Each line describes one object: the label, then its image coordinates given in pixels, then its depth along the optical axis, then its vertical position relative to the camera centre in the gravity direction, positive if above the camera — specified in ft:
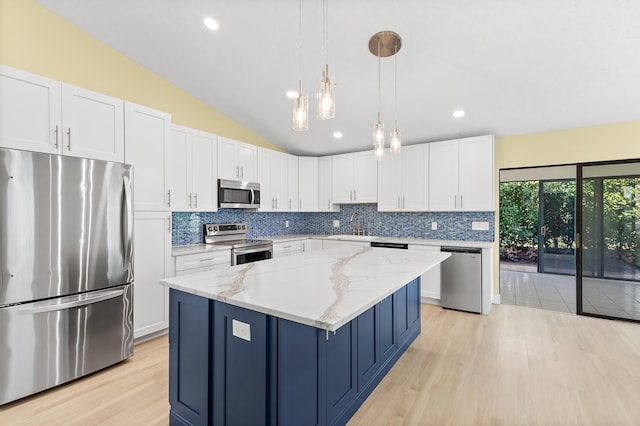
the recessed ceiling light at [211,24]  8.80 +5.75
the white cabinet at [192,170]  11.34 +1.77
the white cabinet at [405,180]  14.60 +1.71
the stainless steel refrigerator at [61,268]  6.59 -1.37
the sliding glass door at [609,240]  11.88 -1.10
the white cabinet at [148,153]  9.16 +1.95
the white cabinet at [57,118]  6.85 +2.47
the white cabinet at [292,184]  16.97 +1.70
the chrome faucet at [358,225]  17.46 -0.77
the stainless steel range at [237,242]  12.43 -1.32
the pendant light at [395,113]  8.00 +4.37
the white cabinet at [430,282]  13.44 -3.17
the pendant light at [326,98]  5.65 +2.23
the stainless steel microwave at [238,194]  13.16 +0.90
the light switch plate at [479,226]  13.83 -0.60
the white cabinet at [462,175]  13.08 +1.80
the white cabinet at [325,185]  17.53 +1.70
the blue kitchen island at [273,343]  4.47 -2.29
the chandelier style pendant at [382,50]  7.57 +5.04
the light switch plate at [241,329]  4.73 -1.90
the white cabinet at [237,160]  13.30 +2.52
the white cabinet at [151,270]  9.25 -1.86
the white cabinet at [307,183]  17.62 +1.83
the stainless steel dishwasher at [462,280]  12.57 -2.91
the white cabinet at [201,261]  10.59 -1.83
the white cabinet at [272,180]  15.40 +1.82
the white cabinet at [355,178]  16.14 +2.01
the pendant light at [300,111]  5.90 +2.05
